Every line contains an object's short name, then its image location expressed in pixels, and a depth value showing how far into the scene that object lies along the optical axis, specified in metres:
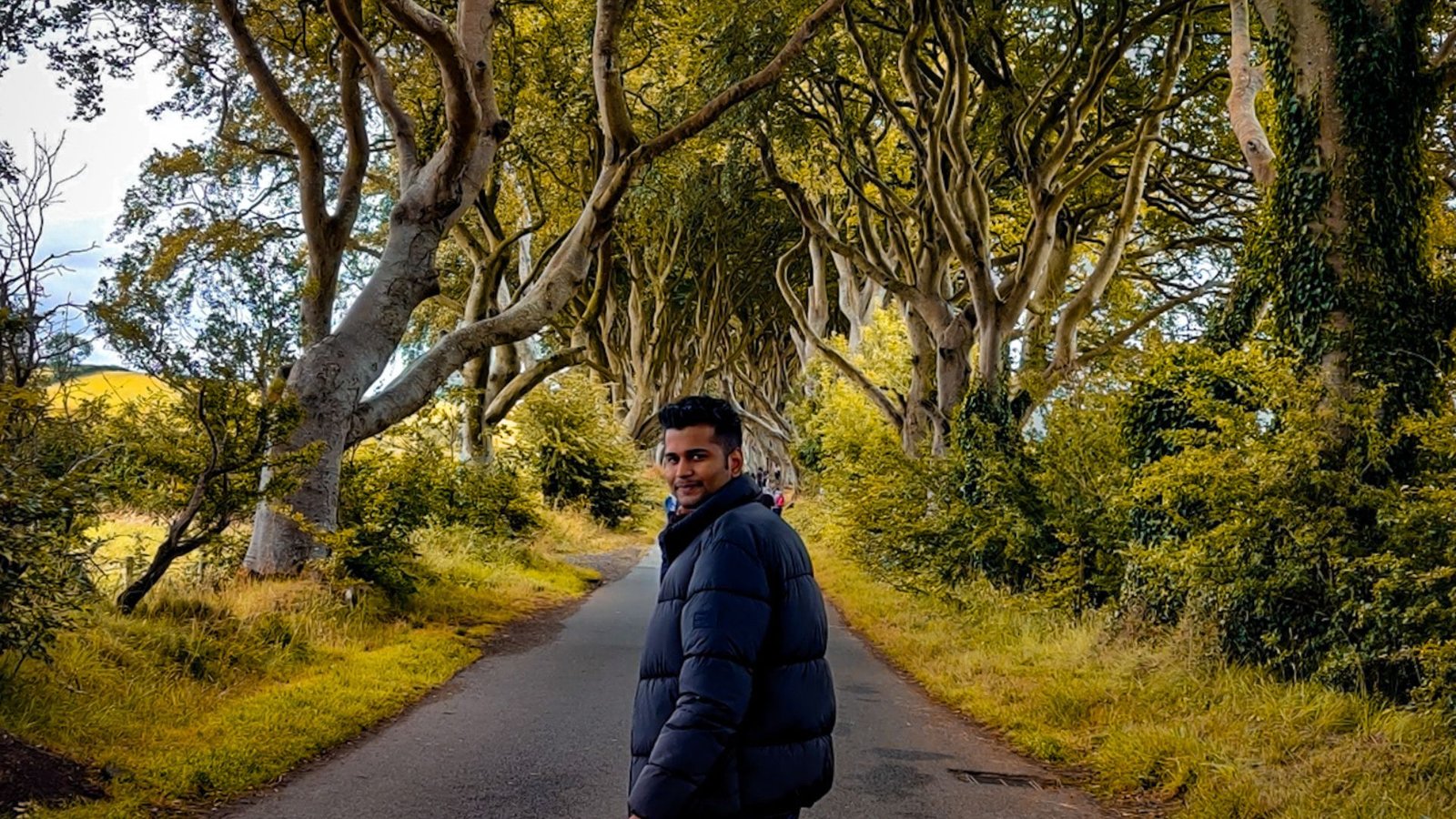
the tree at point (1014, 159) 14.81
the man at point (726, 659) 2.61
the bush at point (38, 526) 5.41
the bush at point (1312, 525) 6.14
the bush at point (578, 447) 24.89
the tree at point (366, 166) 10.40
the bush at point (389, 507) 10.75
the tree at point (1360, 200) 7.41
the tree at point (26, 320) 6.18
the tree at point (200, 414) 7.55
